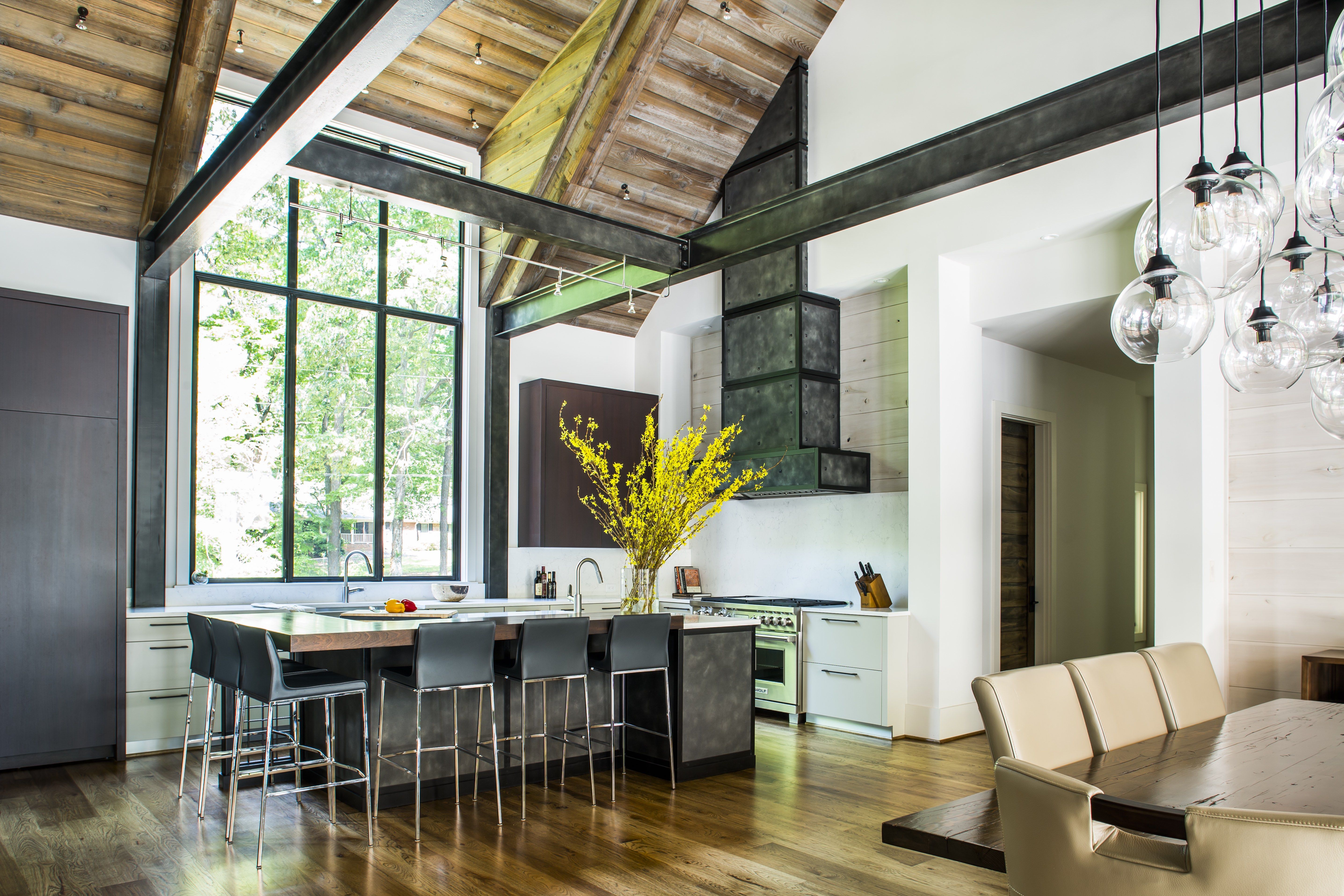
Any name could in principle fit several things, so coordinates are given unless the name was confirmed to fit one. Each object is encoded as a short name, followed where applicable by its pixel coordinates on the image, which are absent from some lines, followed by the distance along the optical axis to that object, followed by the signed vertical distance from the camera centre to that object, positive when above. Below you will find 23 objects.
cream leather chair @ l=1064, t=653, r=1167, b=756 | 2.71 -0.68
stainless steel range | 6.39 -1.23
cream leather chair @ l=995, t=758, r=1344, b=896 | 1.31 -0.58
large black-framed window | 6.29 +0.62
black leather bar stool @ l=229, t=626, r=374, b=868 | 3.63 -0.88
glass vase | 4.80 -0.60
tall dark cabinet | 4.91 -0.28
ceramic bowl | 5.29 -0.68
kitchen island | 4.23 -1.18
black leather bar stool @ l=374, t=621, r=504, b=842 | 3.89 -0.81
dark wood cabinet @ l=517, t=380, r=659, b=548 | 7.42 +0.15
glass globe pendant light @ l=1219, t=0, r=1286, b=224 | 1.97 +0.68
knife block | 6.32 -0.80
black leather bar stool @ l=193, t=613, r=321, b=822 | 3.98 -0.85
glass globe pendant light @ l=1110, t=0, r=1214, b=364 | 2.09 +0.39
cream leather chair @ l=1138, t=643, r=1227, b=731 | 3.09 -0.72
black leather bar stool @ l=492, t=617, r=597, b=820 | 4.27 -0.83
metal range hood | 6.55 +0.96
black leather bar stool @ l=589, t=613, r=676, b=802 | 4.53 -0.85
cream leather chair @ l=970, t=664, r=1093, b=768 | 2.37 -0.64
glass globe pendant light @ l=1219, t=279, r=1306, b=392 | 2.42 +0.34
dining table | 1.96 -0.76
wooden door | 6.86 -0.54
